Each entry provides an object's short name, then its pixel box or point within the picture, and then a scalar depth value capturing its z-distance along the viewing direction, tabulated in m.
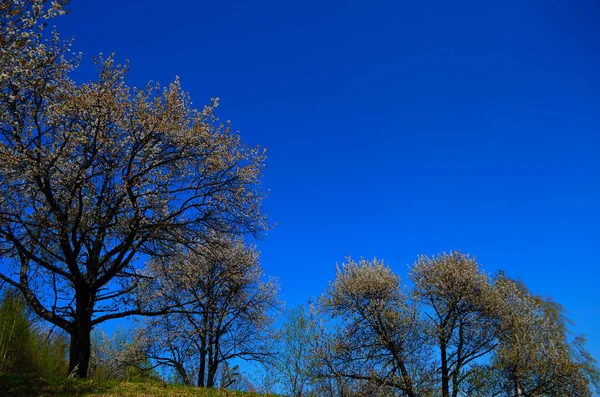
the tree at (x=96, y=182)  14.10
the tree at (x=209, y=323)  27.55
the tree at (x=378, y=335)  25.16
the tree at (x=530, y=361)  25.53
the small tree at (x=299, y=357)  28.31
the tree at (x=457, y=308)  25.78
